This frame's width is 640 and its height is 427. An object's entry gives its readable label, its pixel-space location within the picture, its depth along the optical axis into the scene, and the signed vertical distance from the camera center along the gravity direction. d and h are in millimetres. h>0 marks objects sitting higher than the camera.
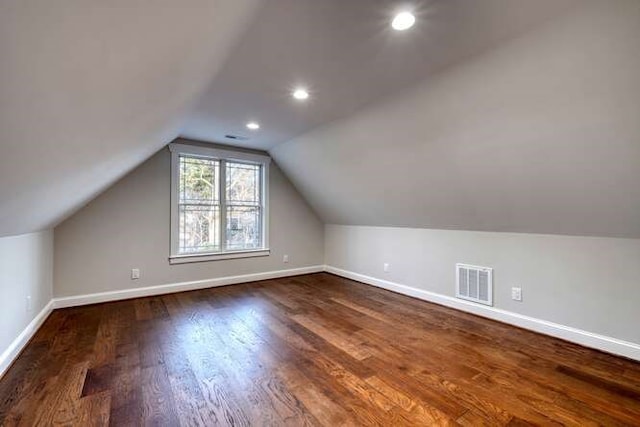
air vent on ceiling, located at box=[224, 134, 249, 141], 4182 +1124
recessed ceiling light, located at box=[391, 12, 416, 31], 1626 +1082
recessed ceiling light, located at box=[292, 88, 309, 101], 2627 +1098
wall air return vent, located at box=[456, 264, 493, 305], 3385 -771
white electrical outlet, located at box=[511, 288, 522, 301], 3139 -808
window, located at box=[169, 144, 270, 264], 4434 +216
